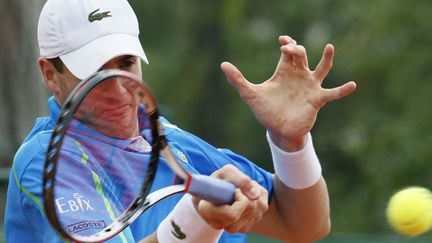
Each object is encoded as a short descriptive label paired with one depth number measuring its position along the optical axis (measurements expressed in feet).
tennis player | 27.27
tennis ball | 38.45
